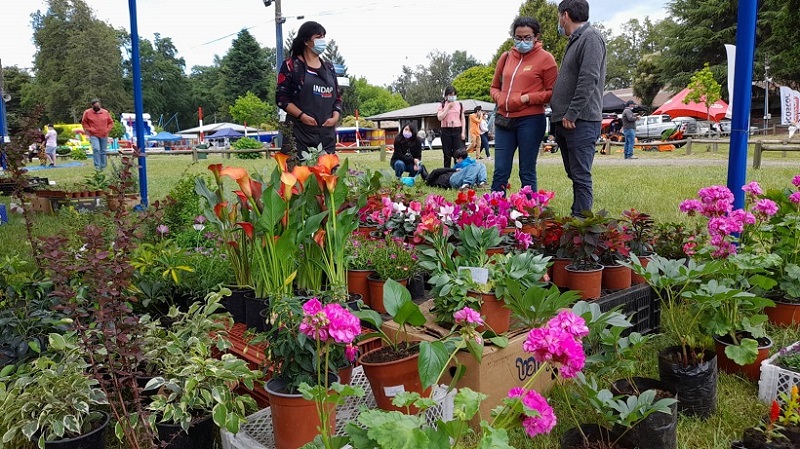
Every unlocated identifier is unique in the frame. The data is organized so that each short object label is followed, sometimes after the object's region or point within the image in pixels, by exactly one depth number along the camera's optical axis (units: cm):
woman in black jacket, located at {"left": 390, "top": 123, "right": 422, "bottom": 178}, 930
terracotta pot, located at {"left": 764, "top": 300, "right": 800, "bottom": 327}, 248
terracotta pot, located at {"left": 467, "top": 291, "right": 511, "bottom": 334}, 207
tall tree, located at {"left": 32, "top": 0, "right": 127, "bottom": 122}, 4525
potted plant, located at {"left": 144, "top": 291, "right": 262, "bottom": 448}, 167
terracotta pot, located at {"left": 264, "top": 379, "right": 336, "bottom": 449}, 156
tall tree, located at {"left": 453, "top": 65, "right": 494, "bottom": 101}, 5503
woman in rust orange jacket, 411
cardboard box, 186
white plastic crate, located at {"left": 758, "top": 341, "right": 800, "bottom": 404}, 194
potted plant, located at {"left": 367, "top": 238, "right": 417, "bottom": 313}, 253
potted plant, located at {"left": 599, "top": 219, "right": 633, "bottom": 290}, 261
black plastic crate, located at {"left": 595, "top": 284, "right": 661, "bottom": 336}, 249
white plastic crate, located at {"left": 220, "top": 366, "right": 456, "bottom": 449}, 168
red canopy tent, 2553
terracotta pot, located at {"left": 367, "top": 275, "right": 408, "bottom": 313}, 251
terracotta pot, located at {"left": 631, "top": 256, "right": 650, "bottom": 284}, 279
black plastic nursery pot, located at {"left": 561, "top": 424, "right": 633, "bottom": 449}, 153
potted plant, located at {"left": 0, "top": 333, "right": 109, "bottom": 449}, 161
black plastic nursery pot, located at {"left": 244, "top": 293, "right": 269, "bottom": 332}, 223
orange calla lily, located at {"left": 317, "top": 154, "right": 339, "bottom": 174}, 218
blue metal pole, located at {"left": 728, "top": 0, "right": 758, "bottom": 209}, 303
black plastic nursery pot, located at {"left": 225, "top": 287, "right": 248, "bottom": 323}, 245
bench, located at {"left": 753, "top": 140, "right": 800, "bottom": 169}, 971
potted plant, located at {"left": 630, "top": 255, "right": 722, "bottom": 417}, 182
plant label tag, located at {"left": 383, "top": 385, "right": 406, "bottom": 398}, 171
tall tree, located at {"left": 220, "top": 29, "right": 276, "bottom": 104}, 5700
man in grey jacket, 367
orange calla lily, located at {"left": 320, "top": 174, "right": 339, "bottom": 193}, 211
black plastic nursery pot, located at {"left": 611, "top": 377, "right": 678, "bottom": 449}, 153
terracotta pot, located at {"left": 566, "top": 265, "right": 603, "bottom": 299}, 251
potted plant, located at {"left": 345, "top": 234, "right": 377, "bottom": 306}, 257
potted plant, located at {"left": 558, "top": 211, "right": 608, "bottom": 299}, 251
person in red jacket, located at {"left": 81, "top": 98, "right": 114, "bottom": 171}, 1074
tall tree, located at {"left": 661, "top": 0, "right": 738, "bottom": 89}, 3131
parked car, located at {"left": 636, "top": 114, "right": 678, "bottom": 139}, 2669
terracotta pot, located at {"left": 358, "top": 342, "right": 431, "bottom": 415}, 171
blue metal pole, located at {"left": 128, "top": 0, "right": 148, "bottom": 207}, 531
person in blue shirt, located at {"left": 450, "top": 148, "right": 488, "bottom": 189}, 802
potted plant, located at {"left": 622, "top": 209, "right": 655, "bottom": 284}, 289
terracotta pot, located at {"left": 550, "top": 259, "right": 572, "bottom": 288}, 266
